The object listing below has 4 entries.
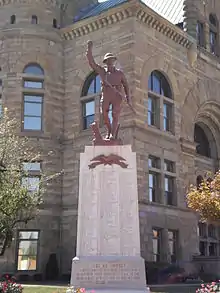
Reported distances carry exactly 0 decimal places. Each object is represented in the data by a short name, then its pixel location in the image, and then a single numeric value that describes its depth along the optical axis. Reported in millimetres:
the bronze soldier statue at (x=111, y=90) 14312
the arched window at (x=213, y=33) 38750
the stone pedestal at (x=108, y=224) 12711
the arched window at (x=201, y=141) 39406
